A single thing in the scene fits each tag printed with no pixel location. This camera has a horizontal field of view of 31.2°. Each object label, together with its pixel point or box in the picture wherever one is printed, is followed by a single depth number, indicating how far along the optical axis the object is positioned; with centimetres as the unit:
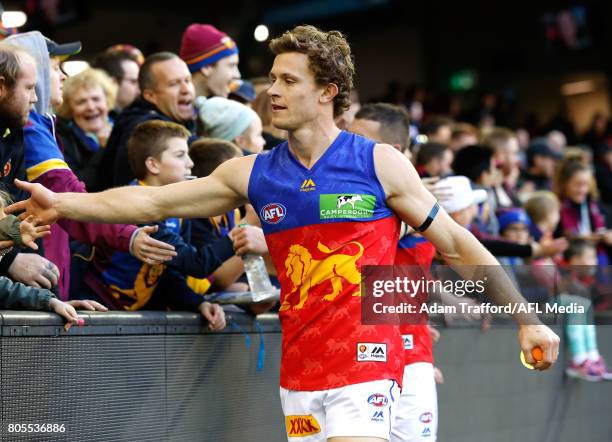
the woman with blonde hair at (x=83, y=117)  725
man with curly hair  454
